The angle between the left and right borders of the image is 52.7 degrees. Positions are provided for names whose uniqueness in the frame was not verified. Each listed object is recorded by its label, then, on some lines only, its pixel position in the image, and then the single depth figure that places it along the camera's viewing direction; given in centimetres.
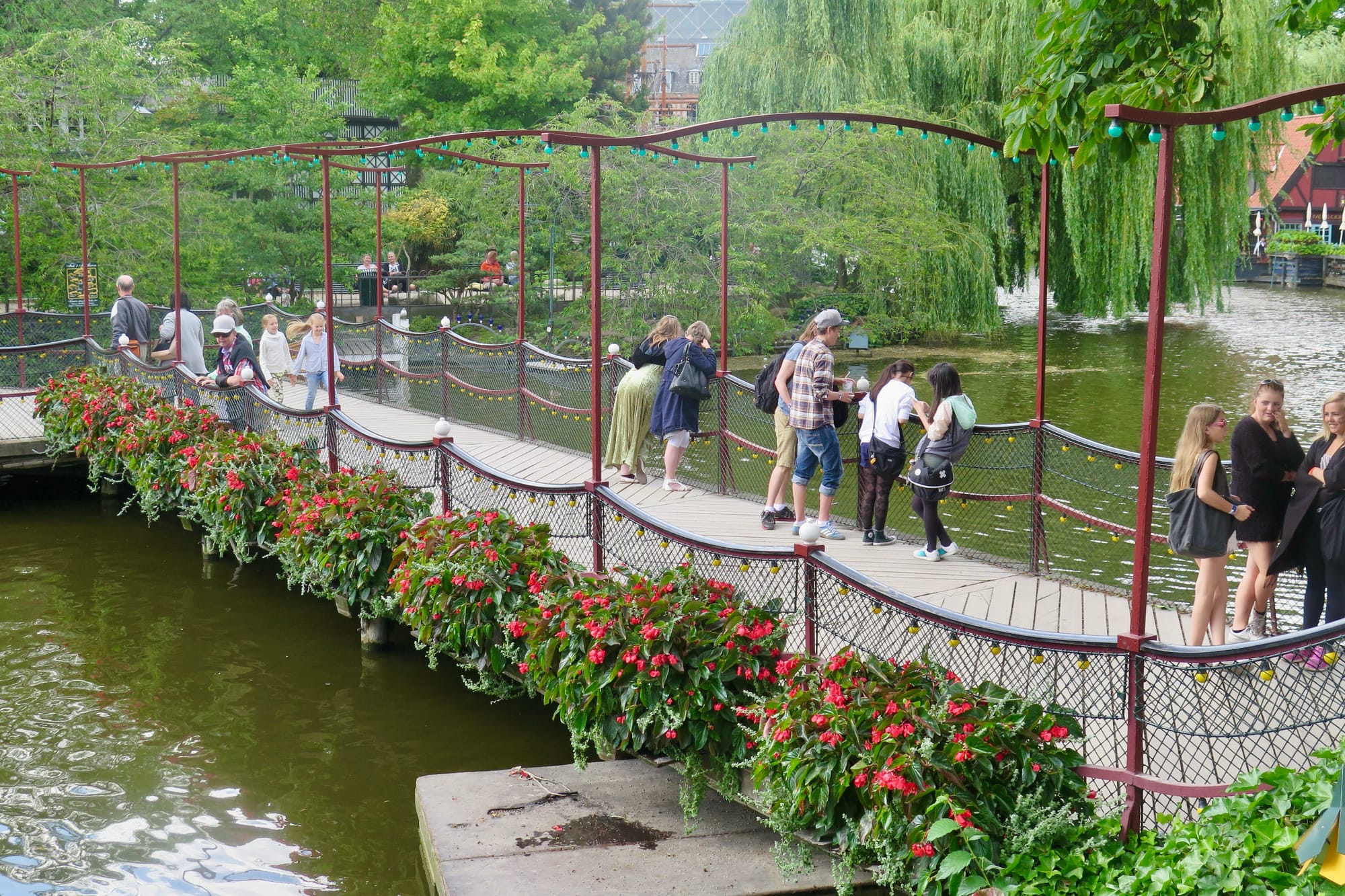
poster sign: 2092
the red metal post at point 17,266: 1823
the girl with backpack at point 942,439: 916
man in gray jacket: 1652
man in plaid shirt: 959
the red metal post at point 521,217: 1471
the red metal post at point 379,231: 1754
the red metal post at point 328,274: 1206
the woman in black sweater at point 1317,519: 711
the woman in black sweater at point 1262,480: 753
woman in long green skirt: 1208
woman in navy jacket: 1166
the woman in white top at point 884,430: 961
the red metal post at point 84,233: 1730
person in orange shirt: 2728
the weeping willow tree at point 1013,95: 2325
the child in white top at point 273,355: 1550
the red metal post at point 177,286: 1491
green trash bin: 3003
